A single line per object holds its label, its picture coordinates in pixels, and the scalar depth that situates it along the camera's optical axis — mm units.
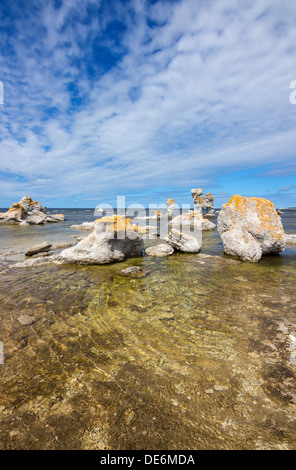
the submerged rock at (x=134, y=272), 10589
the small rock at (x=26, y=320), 5855
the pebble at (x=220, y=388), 3623
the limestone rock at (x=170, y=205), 77625
